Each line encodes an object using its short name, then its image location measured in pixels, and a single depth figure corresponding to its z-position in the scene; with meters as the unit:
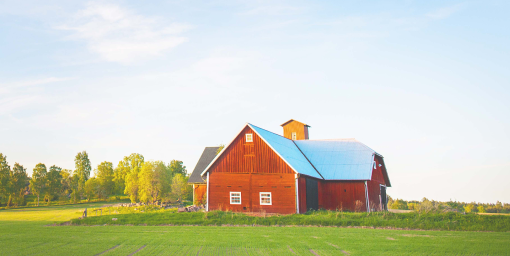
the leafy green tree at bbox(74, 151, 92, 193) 87.54
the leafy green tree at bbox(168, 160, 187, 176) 87.25
